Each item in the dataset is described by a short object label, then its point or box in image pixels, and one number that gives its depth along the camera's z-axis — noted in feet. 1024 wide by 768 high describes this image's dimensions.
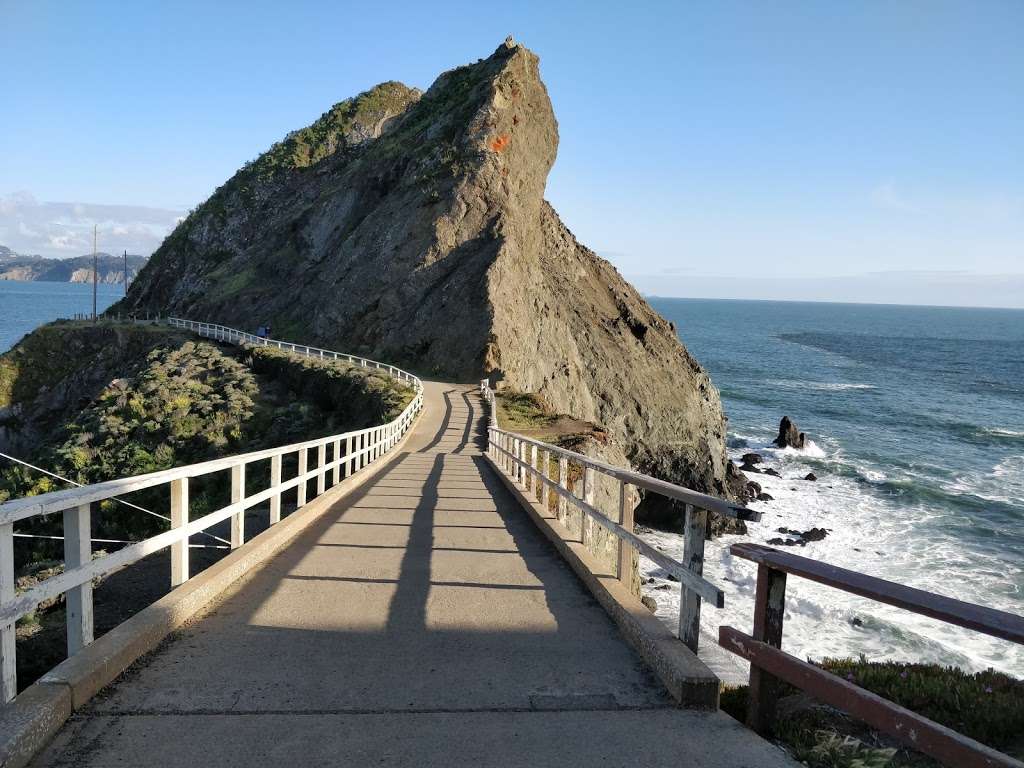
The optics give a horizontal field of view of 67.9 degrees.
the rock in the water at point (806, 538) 97.66
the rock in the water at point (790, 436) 158.92
